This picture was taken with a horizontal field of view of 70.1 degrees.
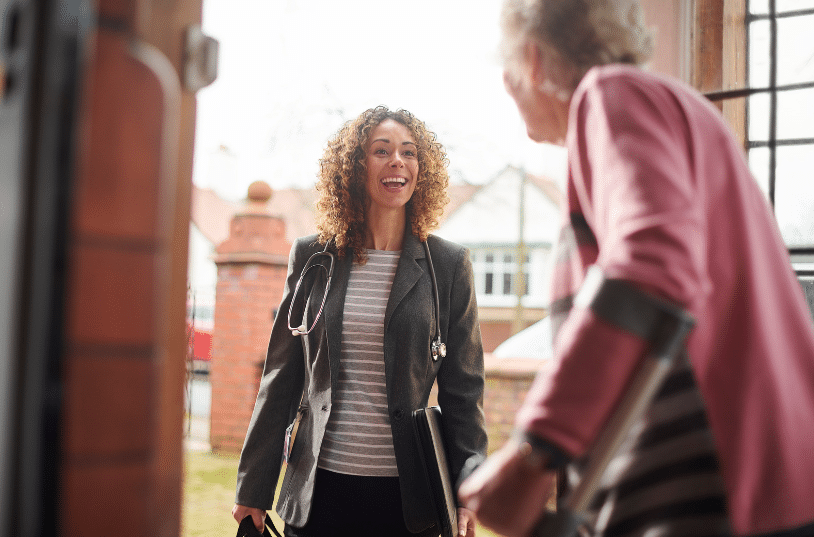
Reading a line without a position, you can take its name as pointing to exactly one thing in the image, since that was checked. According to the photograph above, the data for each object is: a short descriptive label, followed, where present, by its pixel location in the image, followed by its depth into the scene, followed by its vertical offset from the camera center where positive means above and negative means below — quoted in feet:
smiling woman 6.02 -0.88
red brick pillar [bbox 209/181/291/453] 19.10 -0.72
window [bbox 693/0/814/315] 7.97 +3.05
